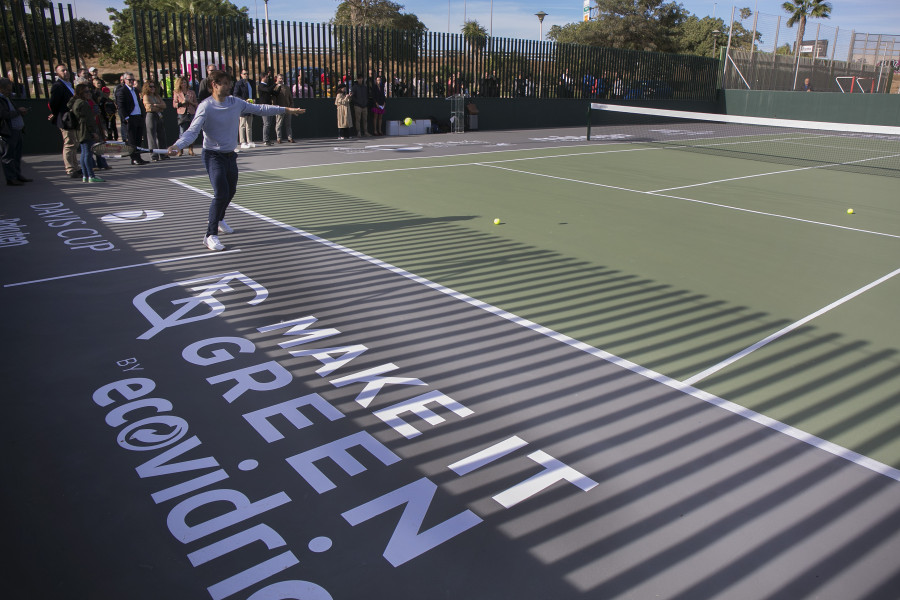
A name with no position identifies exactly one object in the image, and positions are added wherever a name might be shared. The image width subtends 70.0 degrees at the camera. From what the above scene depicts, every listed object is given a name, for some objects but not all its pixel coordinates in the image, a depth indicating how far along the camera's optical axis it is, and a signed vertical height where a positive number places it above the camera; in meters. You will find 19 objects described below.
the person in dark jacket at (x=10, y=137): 11.23 -0.66
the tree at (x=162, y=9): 48.66 +6.86
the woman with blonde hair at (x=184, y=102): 16.34 -0.03
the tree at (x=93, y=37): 53.12 +5.25
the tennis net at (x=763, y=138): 17.48 -1.09
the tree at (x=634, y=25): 60.28 +7.43
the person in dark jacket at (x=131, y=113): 14.73 -0.28
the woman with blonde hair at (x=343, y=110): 21.53 -0.22
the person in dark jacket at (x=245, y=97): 17.95 +0.13
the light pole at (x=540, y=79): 28.91 +1.17
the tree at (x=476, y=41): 25.78 +2.50
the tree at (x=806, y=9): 64.75 +9.83
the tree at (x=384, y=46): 23.08 +2.05
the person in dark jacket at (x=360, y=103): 21.91 +0.02
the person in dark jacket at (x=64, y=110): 12.33 -0.20
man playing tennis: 7.59 -0.43
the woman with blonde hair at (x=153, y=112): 15.09 -0.26
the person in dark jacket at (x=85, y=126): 11.63 -0.47
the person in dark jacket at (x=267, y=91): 19.20 +0.32
